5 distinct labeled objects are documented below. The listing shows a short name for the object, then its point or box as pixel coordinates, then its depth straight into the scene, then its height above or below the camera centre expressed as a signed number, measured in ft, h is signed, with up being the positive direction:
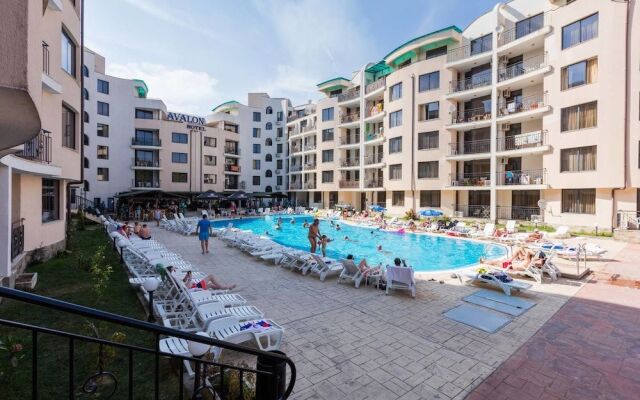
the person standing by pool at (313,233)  46.12 -5.53
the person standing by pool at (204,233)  47.70 -5.68
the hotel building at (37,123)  7.09 +2.99
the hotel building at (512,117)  65.36 +22.00
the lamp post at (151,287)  20.73 -6.10
